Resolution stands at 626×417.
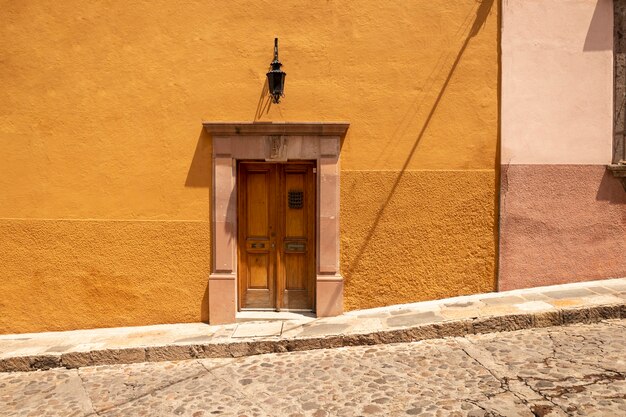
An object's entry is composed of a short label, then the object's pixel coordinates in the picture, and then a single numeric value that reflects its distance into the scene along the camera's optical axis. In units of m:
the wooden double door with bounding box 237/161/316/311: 6.14
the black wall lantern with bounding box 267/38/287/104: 5.54
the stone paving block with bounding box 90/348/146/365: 5.18
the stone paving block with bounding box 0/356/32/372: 5.13
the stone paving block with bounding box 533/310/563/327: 5.34
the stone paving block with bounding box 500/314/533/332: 5.33
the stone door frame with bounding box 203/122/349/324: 5.87
